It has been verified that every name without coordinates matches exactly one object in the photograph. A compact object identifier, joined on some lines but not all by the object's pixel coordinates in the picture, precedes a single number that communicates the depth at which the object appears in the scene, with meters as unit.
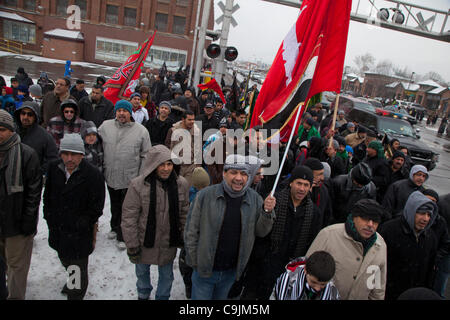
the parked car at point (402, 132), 11.70
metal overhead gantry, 13.07
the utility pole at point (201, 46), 10.33
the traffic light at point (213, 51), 8.40
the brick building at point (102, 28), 38.84
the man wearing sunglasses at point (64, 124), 4.29
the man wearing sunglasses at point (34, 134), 3.35
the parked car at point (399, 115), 17.34
